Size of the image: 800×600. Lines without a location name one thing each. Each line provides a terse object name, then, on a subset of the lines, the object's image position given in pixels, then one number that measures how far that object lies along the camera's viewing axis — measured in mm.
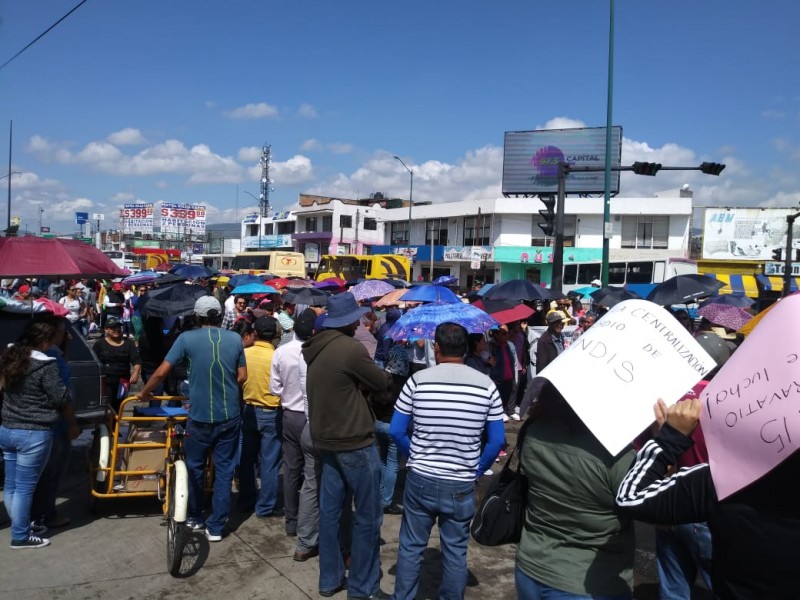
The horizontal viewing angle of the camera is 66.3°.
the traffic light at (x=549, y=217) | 15906
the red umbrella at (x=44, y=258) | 5922
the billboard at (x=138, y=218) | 107000
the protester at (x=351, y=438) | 3961
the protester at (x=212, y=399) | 4781
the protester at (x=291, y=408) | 5023
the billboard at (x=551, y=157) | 41094
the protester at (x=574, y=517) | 2363
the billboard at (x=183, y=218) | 100562
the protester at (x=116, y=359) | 7066
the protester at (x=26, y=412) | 4469
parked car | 5977
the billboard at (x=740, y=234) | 38375
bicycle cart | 5109
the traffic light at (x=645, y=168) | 15336
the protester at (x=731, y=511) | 1747
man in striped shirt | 3328
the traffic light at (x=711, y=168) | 14844
